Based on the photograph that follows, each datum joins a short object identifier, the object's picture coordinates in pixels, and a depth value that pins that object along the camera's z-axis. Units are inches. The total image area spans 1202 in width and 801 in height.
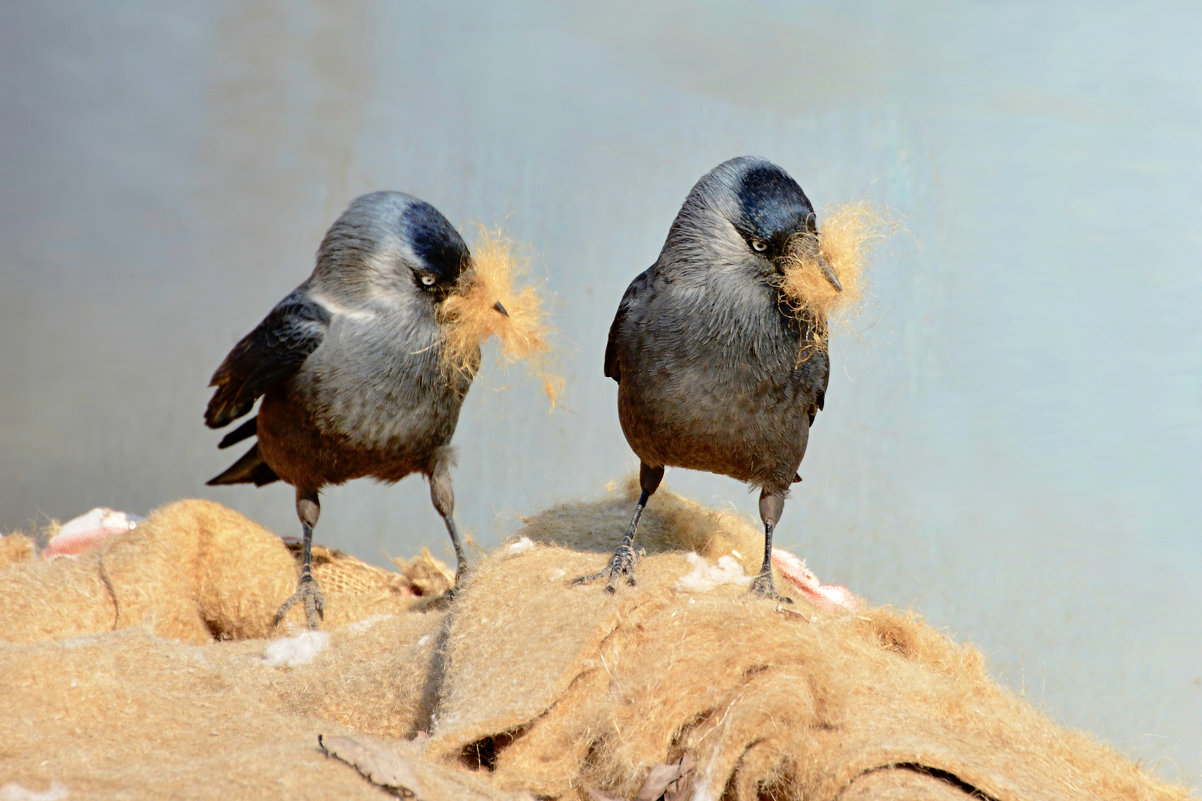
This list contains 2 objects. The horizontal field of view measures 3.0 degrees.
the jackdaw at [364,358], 513.1
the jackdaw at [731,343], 508.7
